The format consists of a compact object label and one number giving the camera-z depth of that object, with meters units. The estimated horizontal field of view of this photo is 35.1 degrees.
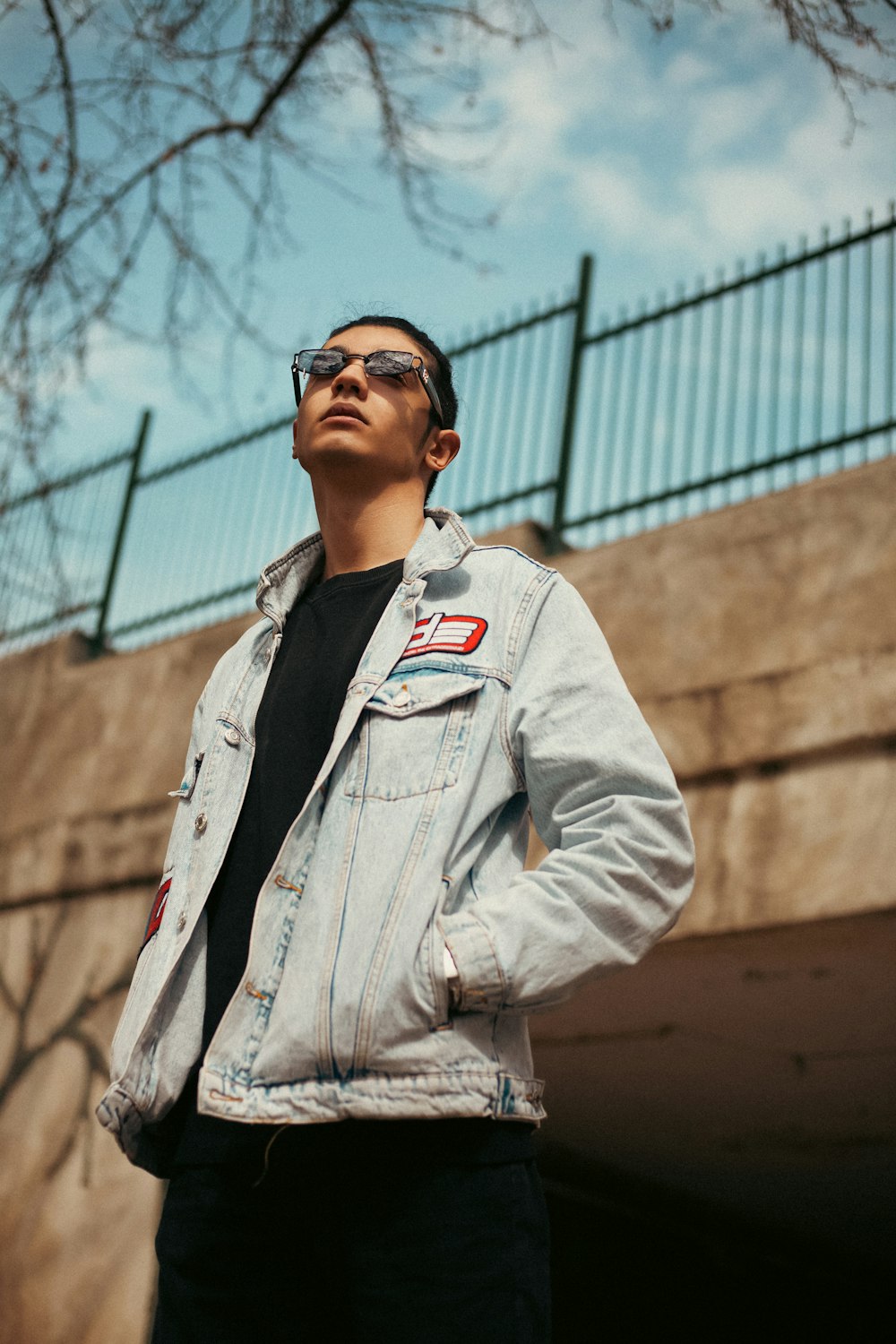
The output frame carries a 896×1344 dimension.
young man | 1.50
